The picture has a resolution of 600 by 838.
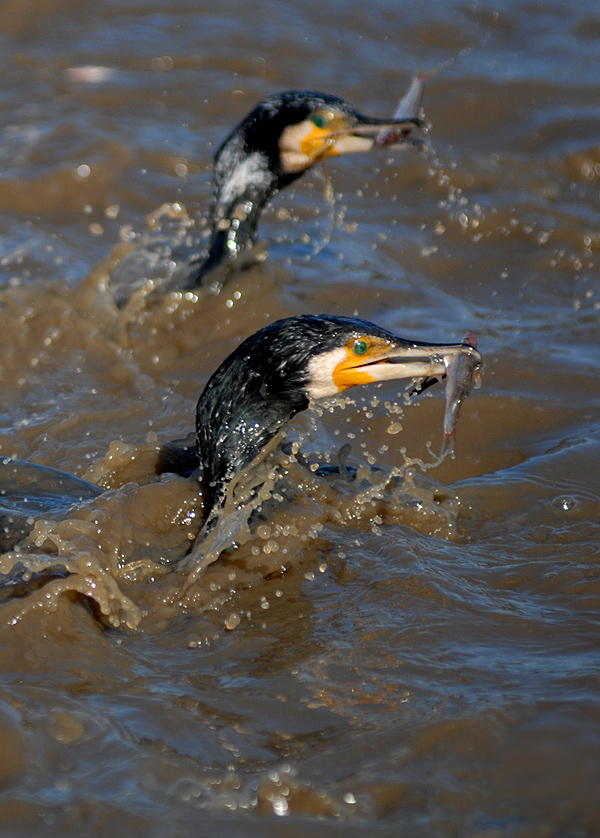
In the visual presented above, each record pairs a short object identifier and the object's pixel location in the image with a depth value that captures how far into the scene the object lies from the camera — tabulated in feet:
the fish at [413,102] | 36.37
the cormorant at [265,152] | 34.30
